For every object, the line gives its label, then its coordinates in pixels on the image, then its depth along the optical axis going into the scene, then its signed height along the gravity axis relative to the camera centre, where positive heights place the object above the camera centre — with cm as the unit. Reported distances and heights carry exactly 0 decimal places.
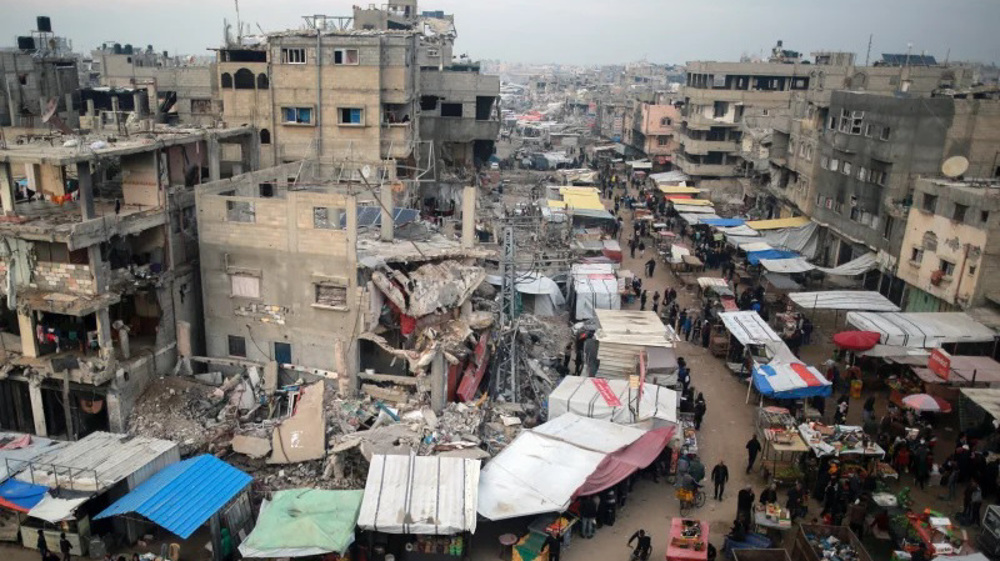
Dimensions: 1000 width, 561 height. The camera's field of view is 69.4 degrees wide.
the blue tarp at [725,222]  3875 -668
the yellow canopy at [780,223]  3741 -637
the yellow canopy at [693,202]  4494 -657
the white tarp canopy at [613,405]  1877 -799
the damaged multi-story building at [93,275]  1786 -530
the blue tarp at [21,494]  1494 -872
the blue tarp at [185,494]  1465 -867
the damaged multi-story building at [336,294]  1944 -585
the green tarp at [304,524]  1377 -859
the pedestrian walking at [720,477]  1717 -882
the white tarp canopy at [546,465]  1505 -817
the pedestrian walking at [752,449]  1803 -853
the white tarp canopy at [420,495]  1418 -822
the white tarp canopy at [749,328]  2349 -761
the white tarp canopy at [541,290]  2805 -767
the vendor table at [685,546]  1423 -876
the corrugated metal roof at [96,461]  1534 -847
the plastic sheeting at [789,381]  2003 -775
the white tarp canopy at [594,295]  2791 -770
